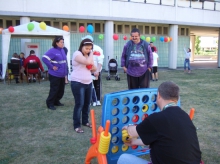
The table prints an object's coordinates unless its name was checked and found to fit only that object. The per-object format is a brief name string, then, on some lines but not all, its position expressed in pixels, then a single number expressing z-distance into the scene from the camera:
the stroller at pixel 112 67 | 12.52
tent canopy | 10.48
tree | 46.09
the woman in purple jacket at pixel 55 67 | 5.93
